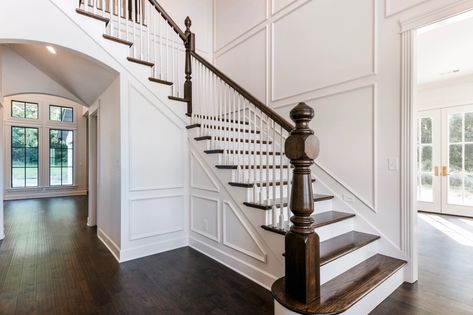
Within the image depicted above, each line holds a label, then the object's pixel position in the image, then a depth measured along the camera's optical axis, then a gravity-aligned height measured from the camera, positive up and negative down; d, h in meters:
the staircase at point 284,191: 1.62 -0.30
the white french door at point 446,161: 5.10 -0.07
